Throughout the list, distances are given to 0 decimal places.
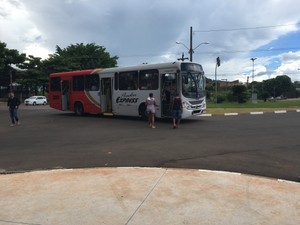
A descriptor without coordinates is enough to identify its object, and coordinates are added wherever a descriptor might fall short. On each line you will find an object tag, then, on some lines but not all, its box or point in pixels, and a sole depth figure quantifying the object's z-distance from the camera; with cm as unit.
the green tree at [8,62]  3781
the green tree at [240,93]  3539
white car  3523
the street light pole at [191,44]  2492
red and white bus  1188
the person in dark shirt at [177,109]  1078
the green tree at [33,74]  3935
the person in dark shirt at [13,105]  1264
